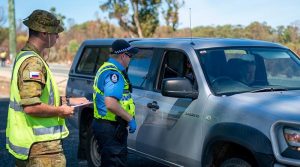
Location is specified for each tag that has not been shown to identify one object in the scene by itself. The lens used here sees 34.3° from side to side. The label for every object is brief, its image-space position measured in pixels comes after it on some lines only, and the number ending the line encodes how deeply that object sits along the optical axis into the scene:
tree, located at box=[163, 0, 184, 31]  26.14
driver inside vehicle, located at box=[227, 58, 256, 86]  4.81
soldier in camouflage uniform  3.31
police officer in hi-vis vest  4.55
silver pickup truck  3.83
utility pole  23.95
